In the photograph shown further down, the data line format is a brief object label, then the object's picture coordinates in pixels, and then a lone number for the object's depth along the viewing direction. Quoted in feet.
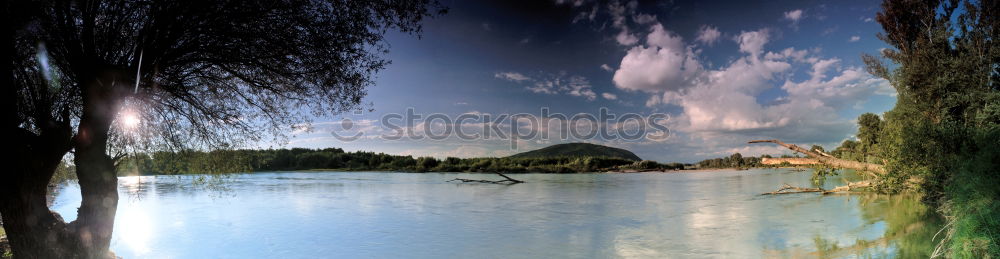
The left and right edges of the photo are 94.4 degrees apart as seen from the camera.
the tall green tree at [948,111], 19.86
